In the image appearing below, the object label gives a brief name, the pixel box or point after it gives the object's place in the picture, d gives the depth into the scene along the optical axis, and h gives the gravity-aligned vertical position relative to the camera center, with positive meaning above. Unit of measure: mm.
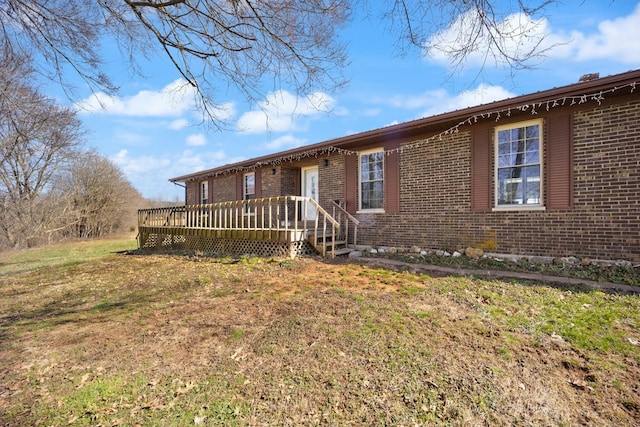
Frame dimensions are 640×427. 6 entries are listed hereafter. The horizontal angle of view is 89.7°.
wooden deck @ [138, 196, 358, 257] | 8109 -596
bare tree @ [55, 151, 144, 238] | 21781 +1165
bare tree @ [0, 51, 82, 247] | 6277 +1555
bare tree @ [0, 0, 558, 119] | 3914 +2407
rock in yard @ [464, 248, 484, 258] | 7184 -948
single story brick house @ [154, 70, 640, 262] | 5820 +784
